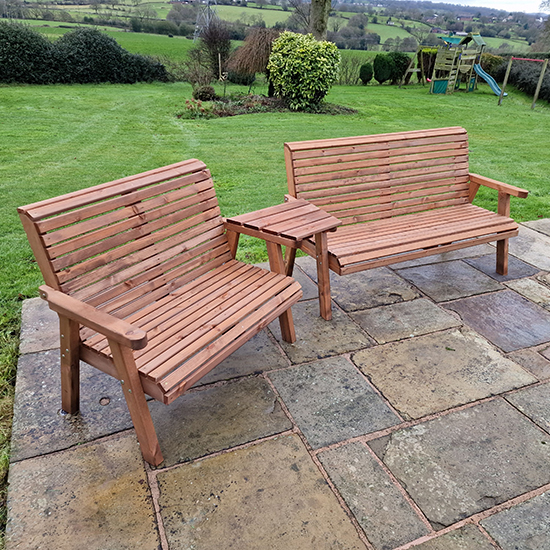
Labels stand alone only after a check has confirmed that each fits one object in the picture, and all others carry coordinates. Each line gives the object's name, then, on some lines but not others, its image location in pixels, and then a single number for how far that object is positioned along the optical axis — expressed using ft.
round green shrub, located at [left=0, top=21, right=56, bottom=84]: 45.14
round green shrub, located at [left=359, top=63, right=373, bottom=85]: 57.16
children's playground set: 51.83
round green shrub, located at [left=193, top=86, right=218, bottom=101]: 39.58
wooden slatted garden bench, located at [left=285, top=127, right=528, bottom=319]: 11.24
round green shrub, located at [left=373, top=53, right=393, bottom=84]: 57.52
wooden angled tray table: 9.45
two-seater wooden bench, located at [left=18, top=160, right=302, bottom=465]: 6.91
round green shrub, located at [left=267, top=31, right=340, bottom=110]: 35.32
